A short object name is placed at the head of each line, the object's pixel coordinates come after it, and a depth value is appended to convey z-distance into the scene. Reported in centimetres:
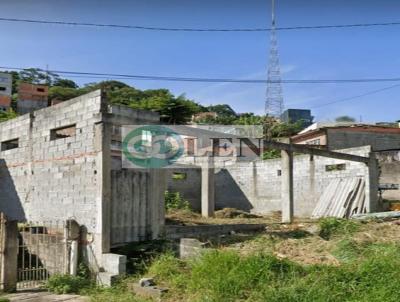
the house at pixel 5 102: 4509
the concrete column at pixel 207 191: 1858
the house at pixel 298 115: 3999
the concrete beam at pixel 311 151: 1365
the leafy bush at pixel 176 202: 1841
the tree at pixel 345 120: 3600
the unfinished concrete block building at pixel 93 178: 894
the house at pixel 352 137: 2548
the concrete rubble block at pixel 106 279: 809
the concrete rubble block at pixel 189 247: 816
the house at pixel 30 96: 4169
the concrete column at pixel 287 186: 1424
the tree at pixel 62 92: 4709
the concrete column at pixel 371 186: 1480
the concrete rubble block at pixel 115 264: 823
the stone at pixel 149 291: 703
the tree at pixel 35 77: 6191
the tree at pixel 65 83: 5730
